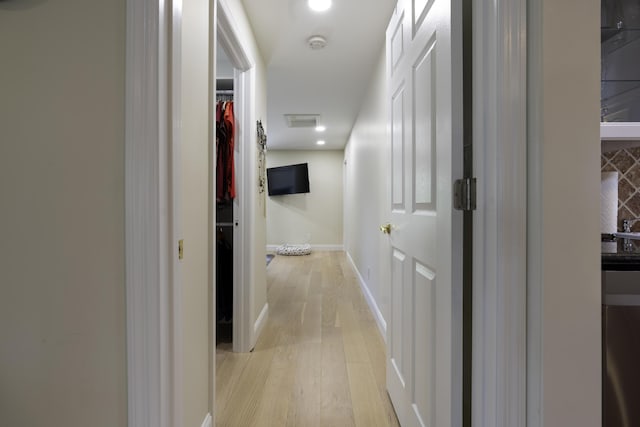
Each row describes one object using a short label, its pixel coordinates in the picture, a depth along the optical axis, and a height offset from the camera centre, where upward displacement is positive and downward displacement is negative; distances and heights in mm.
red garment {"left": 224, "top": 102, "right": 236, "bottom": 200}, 2045 +379
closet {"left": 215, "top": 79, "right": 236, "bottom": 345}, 2068 -16
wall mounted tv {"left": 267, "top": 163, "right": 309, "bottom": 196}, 6438 +717
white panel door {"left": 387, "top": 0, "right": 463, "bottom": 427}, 827 -16
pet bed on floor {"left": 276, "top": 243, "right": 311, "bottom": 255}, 6082 -830
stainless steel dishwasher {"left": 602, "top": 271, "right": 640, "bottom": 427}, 765 -371
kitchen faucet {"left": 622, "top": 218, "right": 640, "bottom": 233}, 1267 -61
